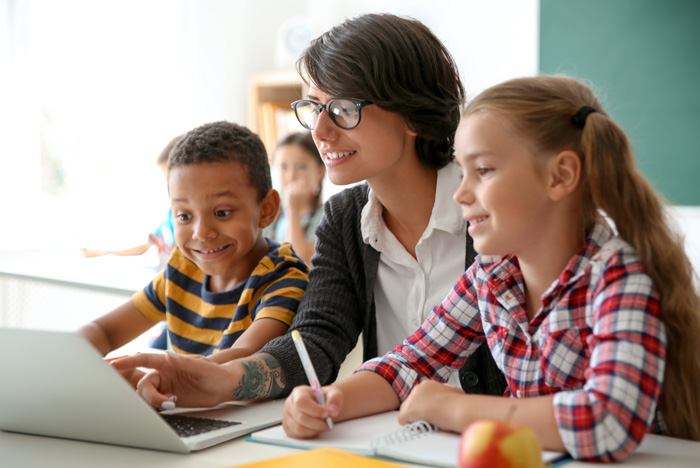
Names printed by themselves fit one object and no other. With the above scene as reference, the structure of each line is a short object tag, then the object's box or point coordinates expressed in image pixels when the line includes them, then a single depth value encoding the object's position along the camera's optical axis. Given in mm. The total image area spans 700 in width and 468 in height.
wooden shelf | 4566
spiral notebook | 850
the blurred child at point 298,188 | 3557
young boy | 1430
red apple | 625
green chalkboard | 3037
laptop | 829
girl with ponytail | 853
